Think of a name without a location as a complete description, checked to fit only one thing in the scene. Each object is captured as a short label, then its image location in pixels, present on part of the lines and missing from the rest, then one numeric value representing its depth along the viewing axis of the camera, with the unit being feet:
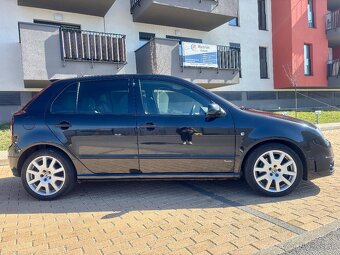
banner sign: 37.63
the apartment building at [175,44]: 31.12
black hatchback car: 12.40
